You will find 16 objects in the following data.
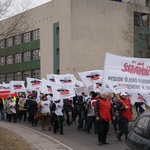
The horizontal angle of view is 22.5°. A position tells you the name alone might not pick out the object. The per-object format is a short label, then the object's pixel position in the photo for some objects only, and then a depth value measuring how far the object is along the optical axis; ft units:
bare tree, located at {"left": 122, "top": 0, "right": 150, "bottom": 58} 103.50
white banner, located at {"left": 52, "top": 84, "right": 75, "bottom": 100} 49.37
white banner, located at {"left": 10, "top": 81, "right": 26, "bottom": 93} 73.05
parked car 21.72
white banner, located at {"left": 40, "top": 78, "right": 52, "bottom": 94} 55.21
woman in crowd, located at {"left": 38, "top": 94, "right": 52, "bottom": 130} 53.01
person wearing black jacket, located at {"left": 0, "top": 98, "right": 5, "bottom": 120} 72.46
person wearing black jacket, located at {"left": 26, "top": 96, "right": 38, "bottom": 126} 60.08
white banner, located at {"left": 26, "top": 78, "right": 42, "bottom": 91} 69.36
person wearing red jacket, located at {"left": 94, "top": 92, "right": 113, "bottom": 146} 38.63
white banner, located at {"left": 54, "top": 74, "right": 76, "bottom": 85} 57.41
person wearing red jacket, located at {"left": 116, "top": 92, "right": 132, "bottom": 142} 38.86
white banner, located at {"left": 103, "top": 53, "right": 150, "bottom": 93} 37.07
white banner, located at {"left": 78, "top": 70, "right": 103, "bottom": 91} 51.21
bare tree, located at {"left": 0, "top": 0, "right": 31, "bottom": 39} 48.94
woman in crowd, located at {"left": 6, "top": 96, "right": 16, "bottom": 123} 66.64
